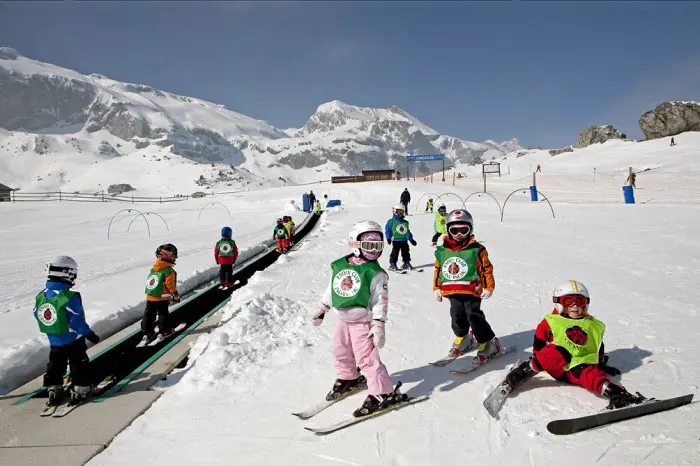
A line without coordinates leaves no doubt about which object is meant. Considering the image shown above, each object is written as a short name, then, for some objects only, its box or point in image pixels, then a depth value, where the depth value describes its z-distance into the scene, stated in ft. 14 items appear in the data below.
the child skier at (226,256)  33.81
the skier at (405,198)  92.98
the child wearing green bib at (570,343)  12.12
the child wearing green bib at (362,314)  12.17
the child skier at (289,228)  56.15
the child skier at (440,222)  42.12
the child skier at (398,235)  33.73
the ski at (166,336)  21.57
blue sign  159.47
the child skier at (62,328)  14.37
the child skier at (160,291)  21.53
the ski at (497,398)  11.69
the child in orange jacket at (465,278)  15.02
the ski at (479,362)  14.33
